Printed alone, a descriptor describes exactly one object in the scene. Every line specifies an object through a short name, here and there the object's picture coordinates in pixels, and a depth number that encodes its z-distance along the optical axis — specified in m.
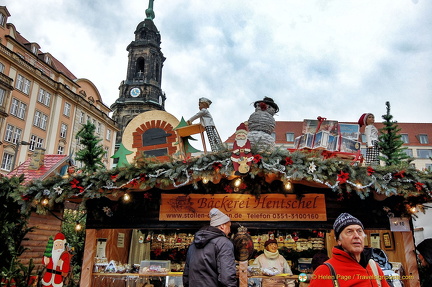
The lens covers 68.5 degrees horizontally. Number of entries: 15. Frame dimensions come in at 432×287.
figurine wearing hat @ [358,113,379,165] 6.49
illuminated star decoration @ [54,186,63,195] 5.69
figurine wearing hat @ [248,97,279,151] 6.53
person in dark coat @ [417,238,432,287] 4.09
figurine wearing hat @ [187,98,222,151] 7.08
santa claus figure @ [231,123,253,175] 5.03
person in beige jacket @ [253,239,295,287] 6.53
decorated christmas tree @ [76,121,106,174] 14.27
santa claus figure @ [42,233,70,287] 5.90
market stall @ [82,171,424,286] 6.18
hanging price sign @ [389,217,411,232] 6.07
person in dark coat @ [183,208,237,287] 3.55
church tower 47.09
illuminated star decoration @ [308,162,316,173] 4.98
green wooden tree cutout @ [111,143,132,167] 7.12
